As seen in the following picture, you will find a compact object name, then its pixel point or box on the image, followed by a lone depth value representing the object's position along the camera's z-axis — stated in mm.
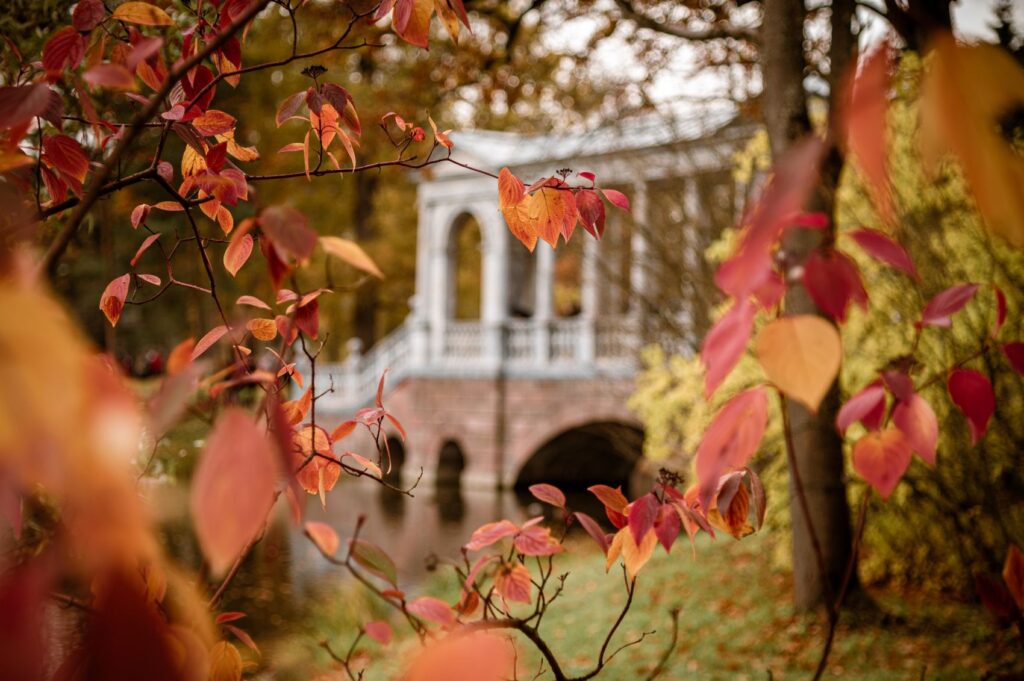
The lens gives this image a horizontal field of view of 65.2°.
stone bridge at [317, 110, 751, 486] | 12477
